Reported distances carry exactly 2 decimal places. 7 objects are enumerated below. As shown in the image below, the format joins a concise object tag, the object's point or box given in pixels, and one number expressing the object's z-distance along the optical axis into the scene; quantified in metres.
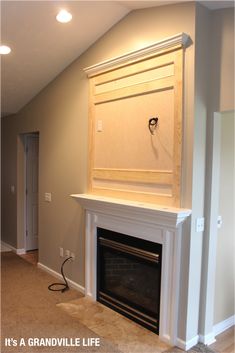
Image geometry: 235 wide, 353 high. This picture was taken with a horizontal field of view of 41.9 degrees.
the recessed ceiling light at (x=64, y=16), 2.86
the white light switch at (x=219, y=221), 2.89
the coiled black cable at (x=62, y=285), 3.86
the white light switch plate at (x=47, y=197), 4.44
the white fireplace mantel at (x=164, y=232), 2.63
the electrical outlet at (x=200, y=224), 2.66
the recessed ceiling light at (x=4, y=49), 3.31
